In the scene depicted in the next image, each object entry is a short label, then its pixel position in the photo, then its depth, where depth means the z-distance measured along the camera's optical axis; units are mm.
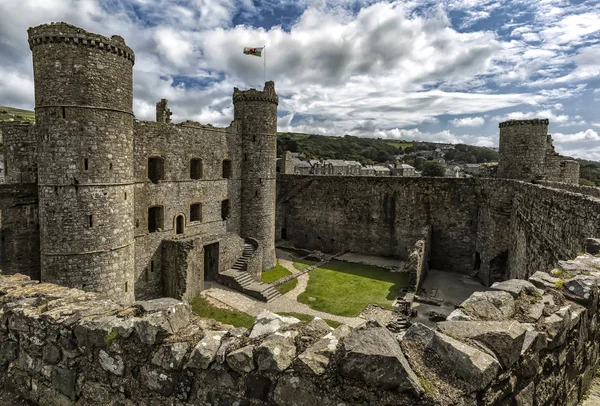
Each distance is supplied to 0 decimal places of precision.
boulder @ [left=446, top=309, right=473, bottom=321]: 3678
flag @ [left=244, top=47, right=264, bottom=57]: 22625
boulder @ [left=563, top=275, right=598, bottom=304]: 4367
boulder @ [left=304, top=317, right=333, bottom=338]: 3461
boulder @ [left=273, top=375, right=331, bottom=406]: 2982
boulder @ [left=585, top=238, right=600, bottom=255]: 6993
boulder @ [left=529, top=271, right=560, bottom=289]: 4691
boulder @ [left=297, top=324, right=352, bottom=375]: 3014
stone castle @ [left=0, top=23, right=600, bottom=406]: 3133
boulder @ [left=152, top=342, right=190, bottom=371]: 3500
